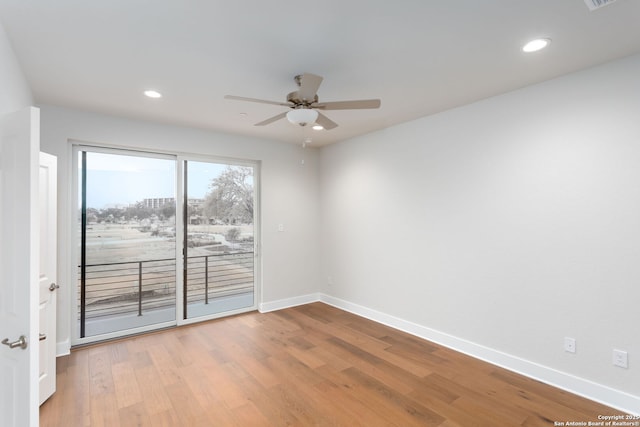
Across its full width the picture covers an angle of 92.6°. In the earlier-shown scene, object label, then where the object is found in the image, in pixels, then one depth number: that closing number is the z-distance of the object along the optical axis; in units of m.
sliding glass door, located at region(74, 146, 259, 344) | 3.72
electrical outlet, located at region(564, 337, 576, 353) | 2.61
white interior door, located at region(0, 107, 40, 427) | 1.47
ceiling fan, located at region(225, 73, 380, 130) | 2.28
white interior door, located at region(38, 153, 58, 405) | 2.51
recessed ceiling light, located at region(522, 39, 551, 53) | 2.12
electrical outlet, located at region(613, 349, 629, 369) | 2.35
